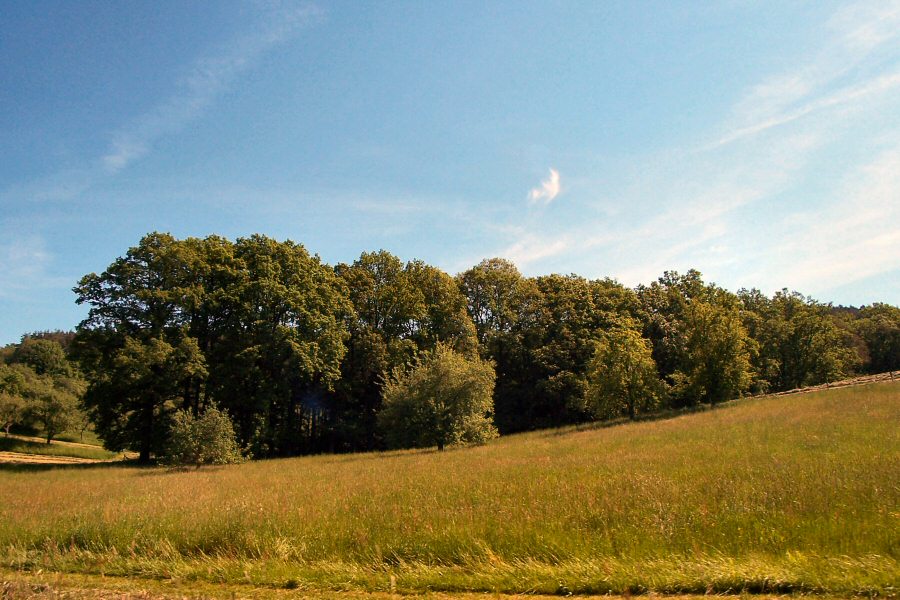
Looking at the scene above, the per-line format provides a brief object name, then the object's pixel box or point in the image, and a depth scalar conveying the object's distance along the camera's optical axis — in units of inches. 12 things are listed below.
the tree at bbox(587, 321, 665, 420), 1595.7
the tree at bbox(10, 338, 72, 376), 4486.2
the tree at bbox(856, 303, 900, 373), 3346.5
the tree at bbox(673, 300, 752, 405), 1642.5
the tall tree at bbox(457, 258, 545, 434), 2164.1
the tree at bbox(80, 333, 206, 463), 1279.5
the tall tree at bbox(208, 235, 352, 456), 1533.0
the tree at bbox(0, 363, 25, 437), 2628.0
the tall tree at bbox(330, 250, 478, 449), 1877.5
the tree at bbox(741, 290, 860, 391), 2566.4
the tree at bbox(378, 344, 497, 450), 1195.9
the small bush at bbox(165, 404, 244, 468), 1083.9
